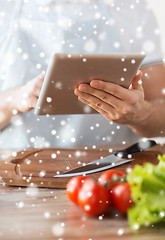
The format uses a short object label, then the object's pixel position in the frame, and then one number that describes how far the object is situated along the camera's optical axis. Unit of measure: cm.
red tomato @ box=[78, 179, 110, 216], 55
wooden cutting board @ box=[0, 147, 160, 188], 77
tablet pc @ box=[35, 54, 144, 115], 74
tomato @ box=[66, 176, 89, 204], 60
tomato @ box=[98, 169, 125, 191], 64
